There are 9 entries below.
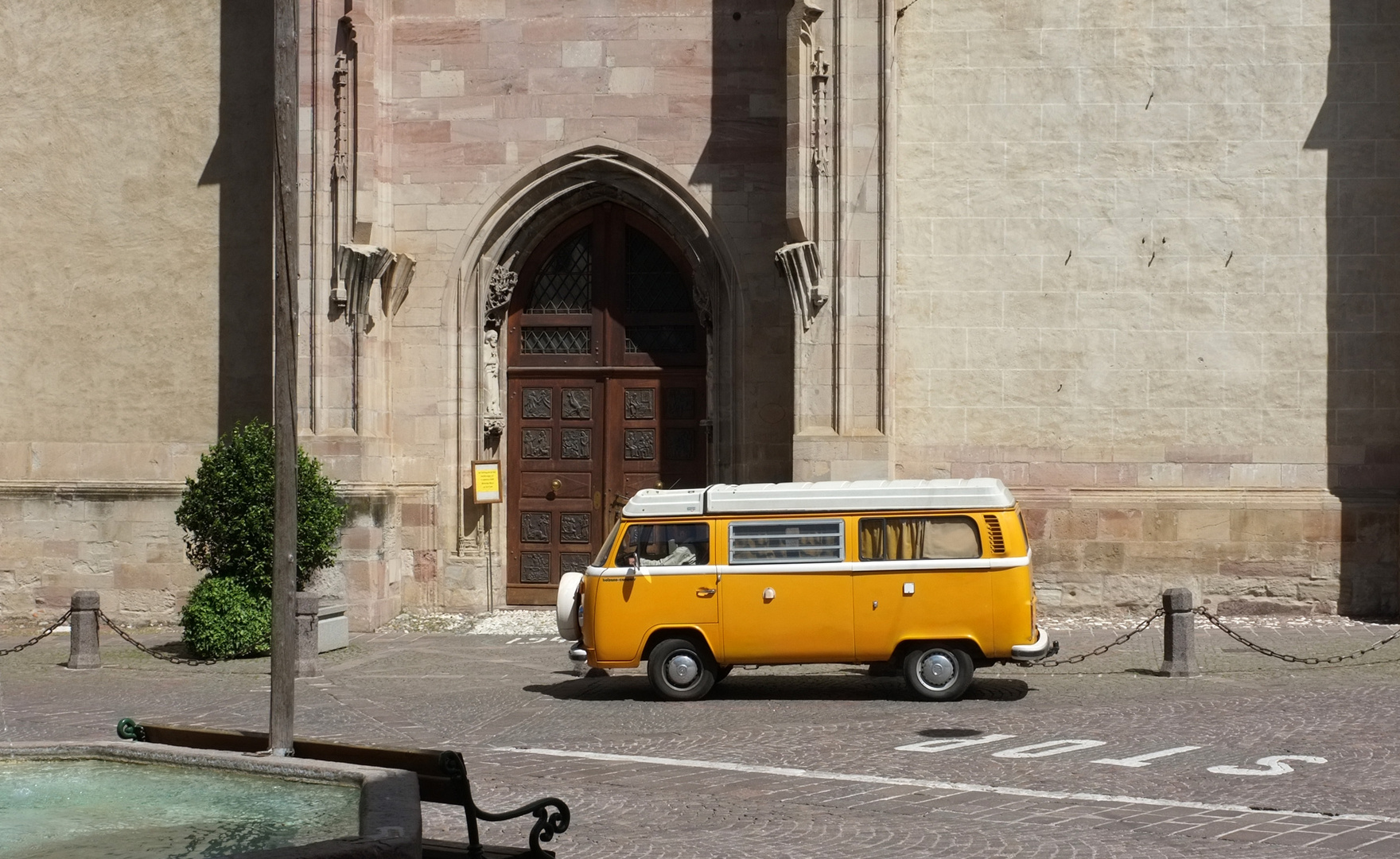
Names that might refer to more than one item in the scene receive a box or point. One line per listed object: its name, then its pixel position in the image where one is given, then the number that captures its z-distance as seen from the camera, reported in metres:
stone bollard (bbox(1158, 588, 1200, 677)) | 14.96
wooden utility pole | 9.98
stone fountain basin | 5.88
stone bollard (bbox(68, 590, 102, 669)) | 16.66
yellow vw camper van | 13.82
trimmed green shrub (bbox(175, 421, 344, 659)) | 17.09
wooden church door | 20.52
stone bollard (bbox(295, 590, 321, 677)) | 15.85
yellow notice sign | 20.08
